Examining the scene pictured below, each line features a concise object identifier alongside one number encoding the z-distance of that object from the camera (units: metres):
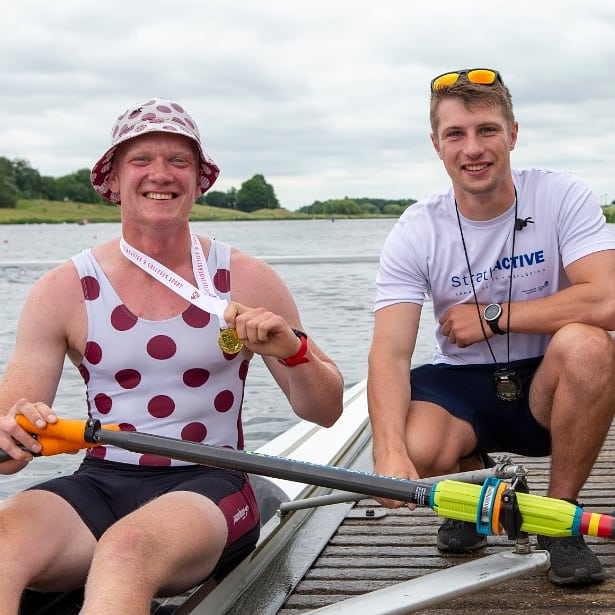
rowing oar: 2.16
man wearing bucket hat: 2.68
